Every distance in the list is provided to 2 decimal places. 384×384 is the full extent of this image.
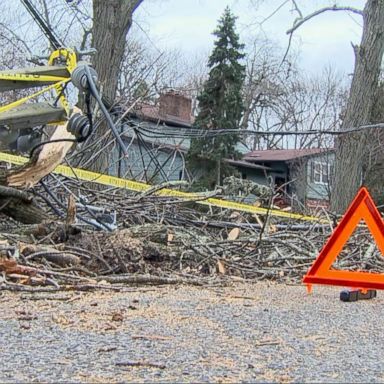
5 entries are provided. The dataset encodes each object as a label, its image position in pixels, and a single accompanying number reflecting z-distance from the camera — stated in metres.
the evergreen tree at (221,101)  30.88
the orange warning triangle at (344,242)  4.48
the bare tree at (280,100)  39.66
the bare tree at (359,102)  12.99
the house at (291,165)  27.38
